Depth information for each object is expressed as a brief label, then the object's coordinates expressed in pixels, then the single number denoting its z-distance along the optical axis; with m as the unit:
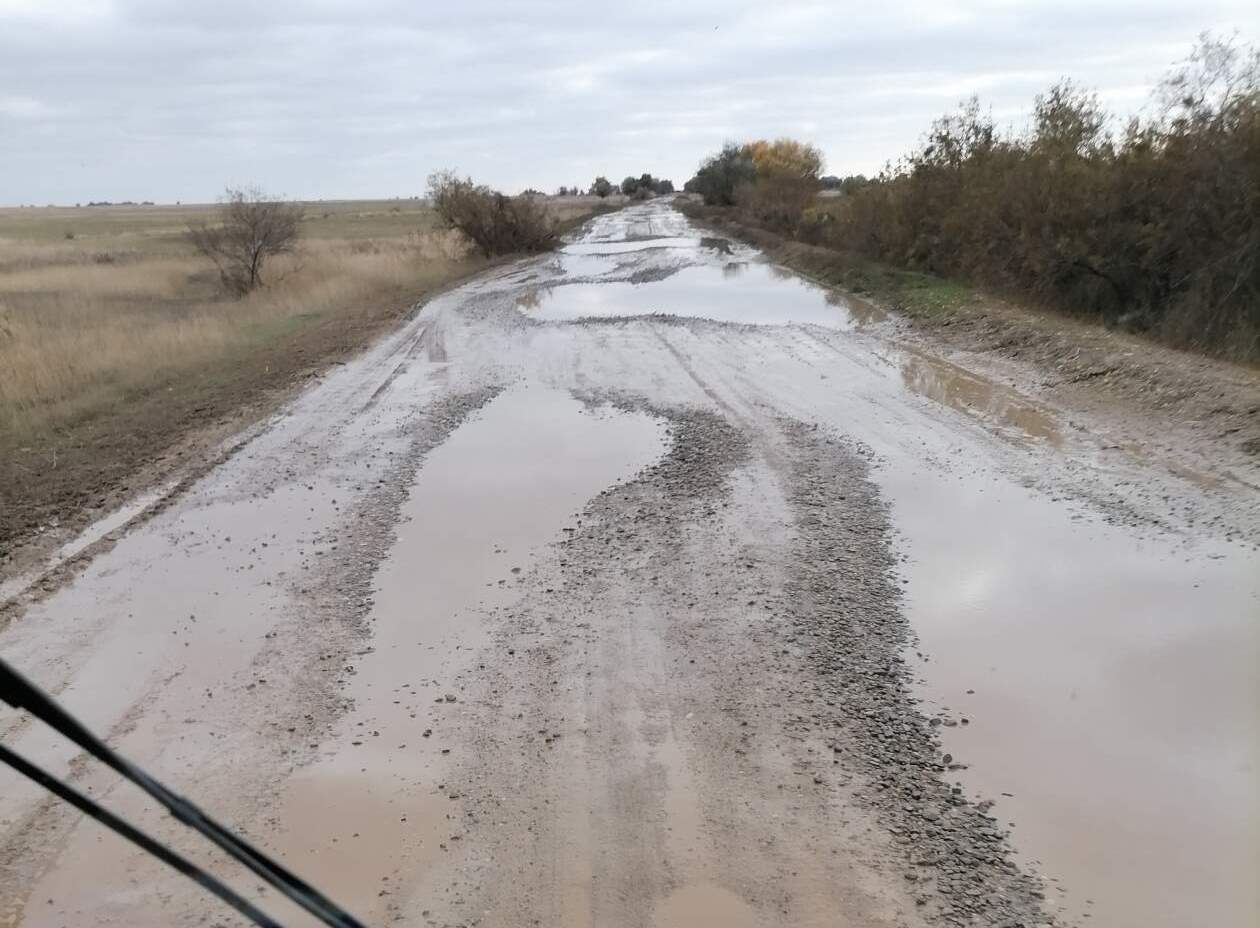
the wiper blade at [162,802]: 1.36
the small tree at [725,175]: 73.62
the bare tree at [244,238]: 26.23
